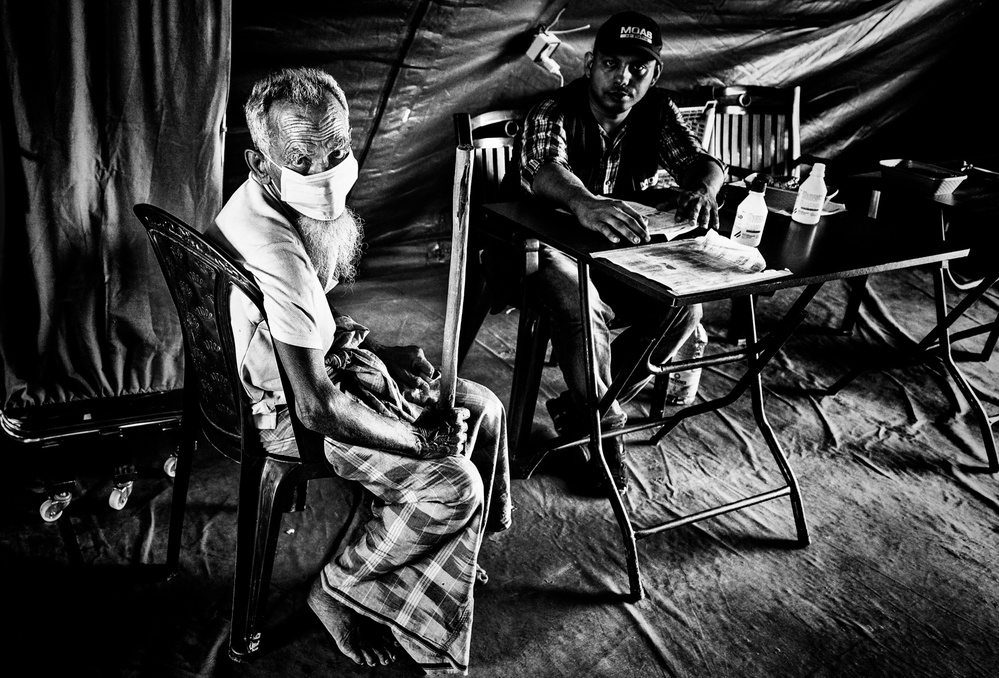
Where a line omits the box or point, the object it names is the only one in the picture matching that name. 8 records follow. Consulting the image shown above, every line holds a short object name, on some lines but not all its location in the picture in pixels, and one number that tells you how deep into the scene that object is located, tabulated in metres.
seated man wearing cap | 2.52
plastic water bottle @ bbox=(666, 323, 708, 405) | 3.00
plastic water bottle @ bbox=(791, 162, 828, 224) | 2.49
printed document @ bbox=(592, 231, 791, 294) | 1.96
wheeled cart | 2.39
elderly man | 1.63
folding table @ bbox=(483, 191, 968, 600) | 2.09
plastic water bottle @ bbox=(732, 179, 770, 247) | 2.29
